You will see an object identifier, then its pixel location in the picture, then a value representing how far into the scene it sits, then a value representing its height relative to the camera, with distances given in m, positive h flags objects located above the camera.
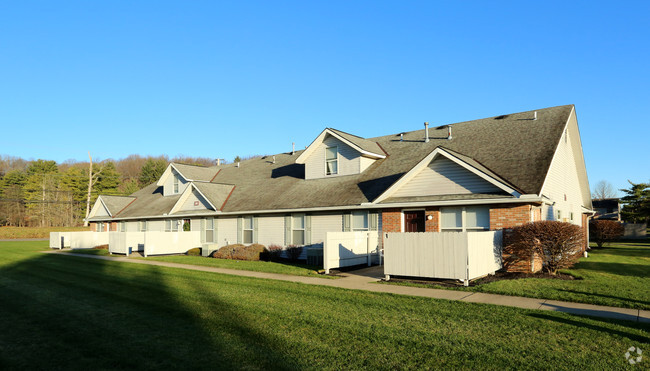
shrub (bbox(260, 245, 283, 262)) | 21.61 -2.37
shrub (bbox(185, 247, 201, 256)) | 25.56 -2.61
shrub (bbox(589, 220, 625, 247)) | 29.23 -1.88
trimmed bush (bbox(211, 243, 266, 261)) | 21.41 -2.26
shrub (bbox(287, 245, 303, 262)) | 21.41 -2.28
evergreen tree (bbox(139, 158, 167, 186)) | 84.01 +7.68
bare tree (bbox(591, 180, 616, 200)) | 122.62 +2.86
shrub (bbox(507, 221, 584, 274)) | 13.15 -1.19
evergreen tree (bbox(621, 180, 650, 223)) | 52.15 +0.10
